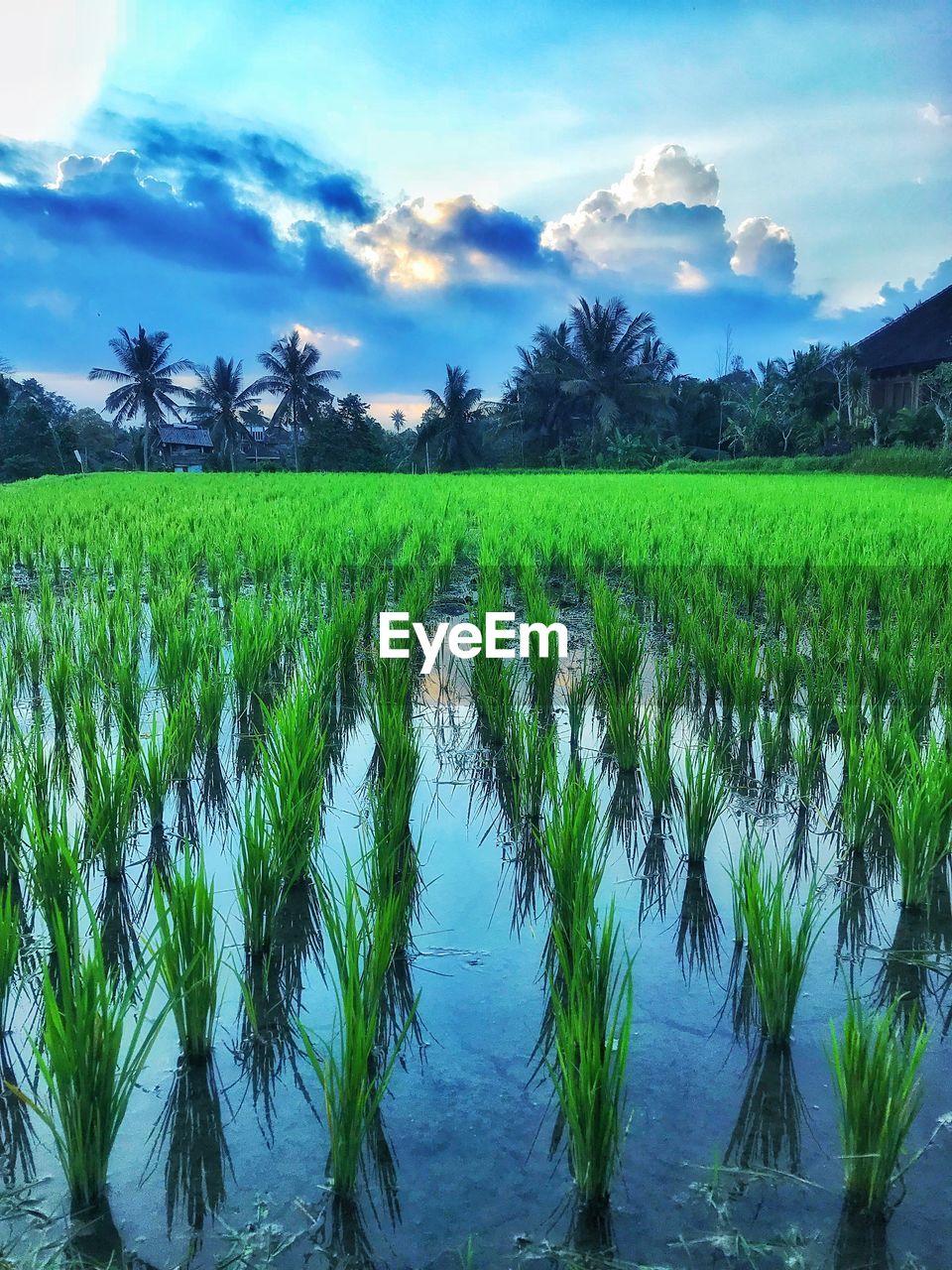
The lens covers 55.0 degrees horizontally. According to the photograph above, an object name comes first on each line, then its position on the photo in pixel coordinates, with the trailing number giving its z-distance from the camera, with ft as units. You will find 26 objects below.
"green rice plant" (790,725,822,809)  8.62
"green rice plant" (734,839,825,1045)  4.96
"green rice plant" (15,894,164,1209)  3.95
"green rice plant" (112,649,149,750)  10.18
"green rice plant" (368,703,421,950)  6.22
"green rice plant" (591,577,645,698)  11.38
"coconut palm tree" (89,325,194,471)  122.81
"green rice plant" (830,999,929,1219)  3.92
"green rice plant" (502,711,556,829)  8.30
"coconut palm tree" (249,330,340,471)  128.88
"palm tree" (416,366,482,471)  113.70
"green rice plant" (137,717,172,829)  7.77
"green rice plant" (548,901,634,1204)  3.93
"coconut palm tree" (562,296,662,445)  103.50
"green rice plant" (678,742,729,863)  7.16
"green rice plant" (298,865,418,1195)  3.99
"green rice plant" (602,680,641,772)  9.46
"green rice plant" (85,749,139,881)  6.91
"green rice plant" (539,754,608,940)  5.80
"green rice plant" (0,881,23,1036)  5.26
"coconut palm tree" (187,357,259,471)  130.21
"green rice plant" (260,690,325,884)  6.75
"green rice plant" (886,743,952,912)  6.40
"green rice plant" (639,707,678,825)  8.07
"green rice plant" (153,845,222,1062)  4.87
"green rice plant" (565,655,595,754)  10.56
